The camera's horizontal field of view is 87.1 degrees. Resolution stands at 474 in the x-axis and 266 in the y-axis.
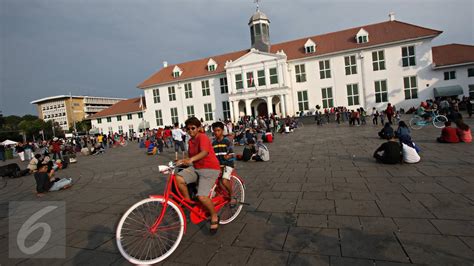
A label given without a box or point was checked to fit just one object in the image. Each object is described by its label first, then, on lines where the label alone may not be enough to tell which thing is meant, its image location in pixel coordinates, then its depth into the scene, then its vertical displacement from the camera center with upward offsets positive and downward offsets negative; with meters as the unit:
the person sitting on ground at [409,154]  6.94 -1.37
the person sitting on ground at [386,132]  10.68 -1.08
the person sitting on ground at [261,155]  9.43 -1.35
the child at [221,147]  4.54 -0.44
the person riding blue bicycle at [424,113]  15.37 -0.59
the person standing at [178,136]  12.46 -0.42
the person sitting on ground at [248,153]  9.74 -1.29
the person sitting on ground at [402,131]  8.10 -0.85
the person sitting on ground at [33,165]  11.50 -1.09
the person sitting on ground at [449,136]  9.49 -1.33
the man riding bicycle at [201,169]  3.41 -0.62
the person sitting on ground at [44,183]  7.38 -1.30
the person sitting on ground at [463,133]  9.33 -1.25
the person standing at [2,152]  21.98 -0.71
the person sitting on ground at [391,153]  6.89 -1.28
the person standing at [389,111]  16.41 -0.31
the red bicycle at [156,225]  3.03 -1.23
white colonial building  29.78 +5.32
